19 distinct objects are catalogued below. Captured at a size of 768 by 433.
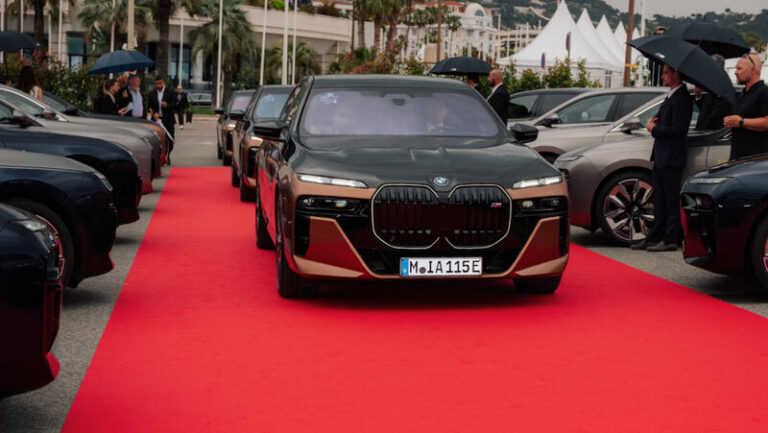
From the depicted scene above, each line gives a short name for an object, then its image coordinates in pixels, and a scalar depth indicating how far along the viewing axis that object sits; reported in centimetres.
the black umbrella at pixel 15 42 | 2314
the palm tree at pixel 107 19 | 7919
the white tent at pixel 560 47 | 5569
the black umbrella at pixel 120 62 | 2161
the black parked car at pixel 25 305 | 404
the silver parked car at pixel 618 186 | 1102
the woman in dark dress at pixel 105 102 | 1994
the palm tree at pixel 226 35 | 8294
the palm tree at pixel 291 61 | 9088
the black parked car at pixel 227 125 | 2022
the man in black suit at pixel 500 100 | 1476
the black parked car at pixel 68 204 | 724
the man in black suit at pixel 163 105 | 2314
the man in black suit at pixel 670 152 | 1038
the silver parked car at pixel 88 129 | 1316
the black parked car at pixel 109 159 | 1018
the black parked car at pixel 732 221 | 792
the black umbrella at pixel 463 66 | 1945
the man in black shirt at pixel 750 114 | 948
